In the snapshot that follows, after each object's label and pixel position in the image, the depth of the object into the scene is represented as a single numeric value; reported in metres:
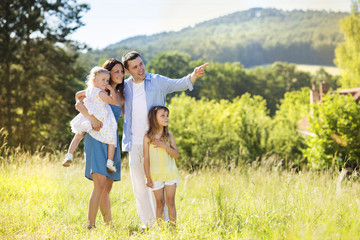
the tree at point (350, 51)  32.56
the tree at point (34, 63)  20.88
